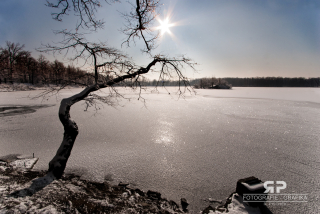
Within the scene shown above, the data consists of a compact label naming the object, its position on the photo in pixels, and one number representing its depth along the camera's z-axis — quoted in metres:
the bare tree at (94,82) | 2.52
